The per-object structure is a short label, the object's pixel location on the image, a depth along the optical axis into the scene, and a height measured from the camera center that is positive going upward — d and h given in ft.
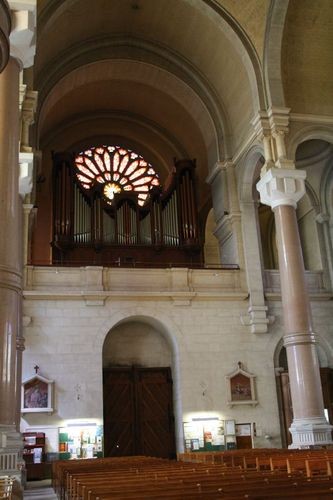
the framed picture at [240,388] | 61.16 +4.86
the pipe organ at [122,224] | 68.44 +25.77
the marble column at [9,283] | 24.38 +6.95
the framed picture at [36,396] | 57.06 +4.89
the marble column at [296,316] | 49.57 +10.16
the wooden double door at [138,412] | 62.26 +3.07
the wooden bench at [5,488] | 16.44 -1.18
